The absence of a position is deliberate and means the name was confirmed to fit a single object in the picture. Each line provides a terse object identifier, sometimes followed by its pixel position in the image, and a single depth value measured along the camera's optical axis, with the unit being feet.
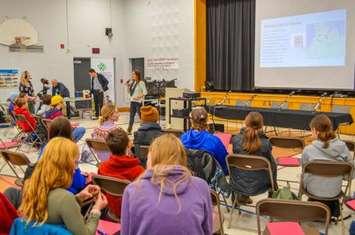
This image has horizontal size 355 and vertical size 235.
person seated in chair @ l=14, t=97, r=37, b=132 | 24.67
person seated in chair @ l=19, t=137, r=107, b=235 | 6.28
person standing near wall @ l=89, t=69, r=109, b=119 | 42.70
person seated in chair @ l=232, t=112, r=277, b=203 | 12.35
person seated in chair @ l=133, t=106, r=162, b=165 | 14.43
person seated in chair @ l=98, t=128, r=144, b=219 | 9.57
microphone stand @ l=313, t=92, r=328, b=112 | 28.71
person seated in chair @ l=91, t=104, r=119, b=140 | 16.99
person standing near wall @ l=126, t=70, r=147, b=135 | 32.40
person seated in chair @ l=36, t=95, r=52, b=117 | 24.33
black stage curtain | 38.19
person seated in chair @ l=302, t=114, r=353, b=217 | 11.62
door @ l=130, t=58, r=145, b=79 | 48.41
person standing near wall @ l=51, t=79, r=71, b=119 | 41.96
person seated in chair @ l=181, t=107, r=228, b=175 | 12.39
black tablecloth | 24.48
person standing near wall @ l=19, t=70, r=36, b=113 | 39.32
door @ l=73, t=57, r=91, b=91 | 46.78
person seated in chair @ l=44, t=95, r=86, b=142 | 23.87
